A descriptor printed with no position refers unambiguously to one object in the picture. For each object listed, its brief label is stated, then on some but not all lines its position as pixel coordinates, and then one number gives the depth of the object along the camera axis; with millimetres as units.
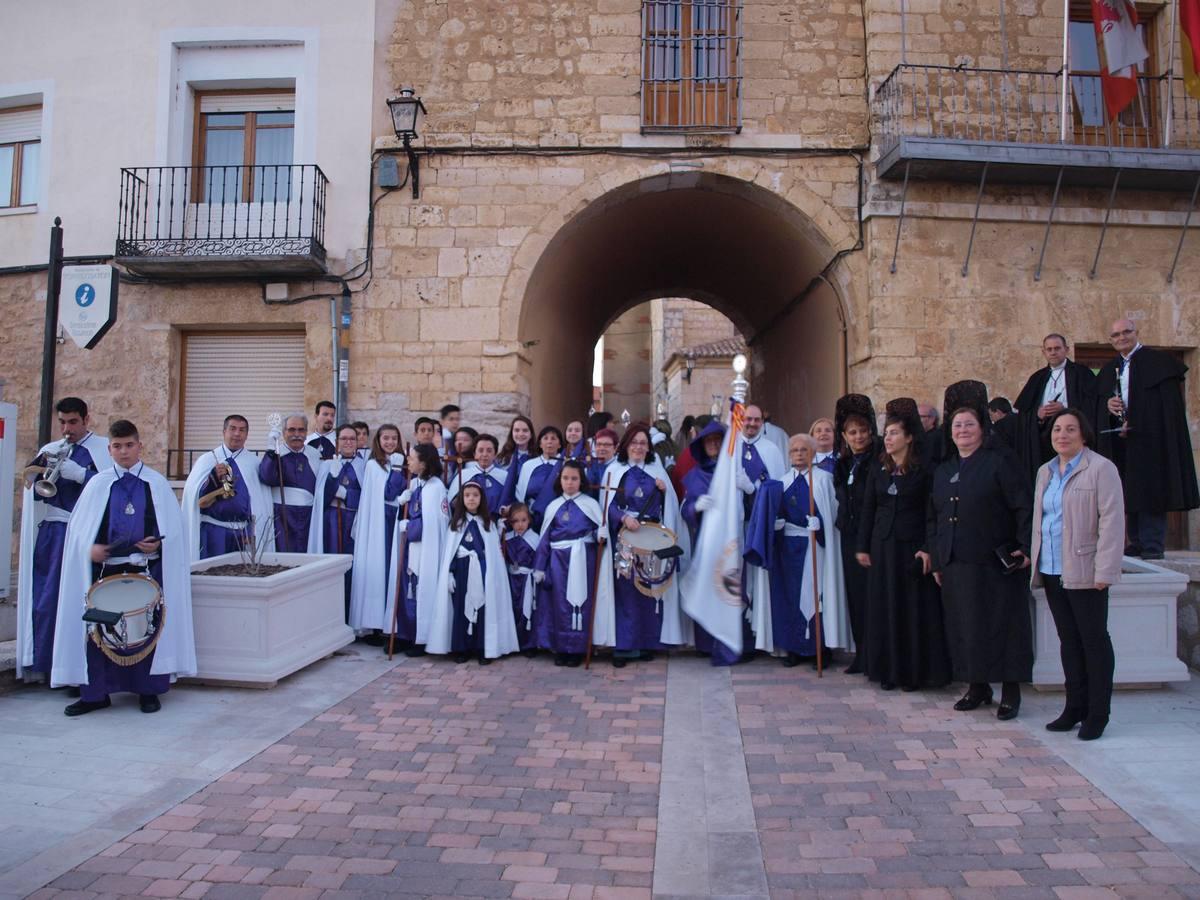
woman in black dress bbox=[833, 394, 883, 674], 5680
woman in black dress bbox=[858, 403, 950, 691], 5242
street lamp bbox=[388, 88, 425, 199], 8727
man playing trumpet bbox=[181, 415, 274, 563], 6441
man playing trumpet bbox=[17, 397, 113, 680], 5125
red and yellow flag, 8094
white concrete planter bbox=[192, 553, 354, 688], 5277
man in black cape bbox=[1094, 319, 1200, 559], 6590
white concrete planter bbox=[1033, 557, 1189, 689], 5199
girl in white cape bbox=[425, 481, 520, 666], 6051
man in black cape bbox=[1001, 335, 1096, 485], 6720
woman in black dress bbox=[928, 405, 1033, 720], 4766
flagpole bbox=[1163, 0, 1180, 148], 8547
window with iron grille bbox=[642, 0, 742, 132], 9344
